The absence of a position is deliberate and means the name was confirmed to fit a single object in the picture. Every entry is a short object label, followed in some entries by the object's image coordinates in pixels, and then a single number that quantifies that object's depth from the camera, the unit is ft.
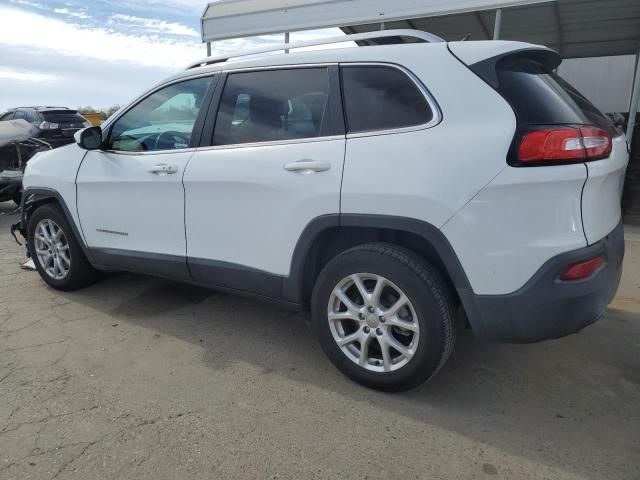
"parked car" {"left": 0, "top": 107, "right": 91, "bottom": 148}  36.35
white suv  7.28
